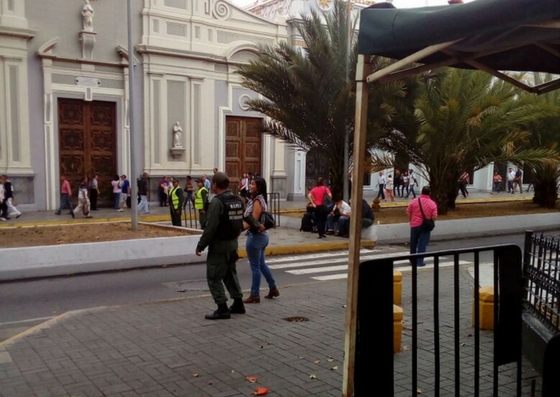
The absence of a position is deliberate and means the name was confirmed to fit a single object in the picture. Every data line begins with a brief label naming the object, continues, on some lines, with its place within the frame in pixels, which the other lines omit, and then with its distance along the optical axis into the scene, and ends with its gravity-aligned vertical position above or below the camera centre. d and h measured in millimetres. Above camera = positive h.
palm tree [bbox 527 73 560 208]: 17641 +914
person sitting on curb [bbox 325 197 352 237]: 14805 -1552
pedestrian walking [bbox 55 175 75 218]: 20250 -1245
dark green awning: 2941 +823
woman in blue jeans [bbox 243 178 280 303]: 7594 -1026
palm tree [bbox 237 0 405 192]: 16172 +2293
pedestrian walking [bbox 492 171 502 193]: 37781 -1115
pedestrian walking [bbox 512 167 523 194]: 36469 -864
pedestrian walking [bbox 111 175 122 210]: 22500 -1068
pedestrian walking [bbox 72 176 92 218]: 19828 -1430
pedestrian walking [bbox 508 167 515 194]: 36656 -737
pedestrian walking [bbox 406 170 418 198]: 31984 -1070
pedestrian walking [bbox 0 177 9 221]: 18531 -1465
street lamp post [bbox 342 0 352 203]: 16245 +943
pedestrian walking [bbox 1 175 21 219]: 18762 -1231
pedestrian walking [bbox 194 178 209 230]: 15234 -1043
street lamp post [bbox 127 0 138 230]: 13516 +79
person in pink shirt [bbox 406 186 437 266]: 11078 -1022
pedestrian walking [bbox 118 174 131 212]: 22531 -1149
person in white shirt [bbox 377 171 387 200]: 29148 -1030
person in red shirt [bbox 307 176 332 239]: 15438 -1182
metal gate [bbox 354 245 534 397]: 3428 -1233
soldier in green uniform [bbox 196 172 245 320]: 6797 -897
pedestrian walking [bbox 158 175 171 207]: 23019 -1150
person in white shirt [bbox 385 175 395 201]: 28047 -1046
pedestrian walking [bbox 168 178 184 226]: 16000 -1162
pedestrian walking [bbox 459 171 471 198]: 28531 -1280
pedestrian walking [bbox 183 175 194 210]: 21459 -1046
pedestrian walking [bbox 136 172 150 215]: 21125 -1232
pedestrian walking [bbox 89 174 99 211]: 22188 -1185
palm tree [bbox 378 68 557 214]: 16203 +1208
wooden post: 3889 -400
